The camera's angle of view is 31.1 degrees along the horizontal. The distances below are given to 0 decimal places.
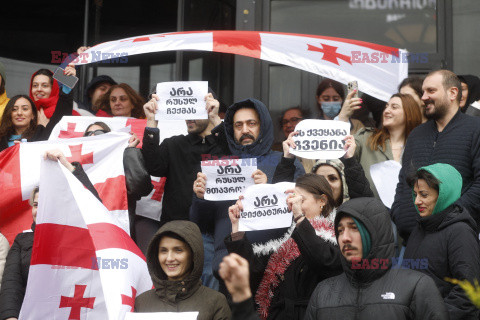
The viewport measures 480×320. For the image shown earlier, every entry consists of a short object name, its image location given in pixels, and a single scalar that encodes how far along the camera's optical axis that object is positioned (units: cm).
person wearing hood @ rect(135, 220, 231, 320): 526
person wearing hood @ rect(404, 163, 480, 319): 491
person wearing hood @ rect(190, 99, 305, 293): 609
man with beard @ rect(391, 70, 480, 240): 588
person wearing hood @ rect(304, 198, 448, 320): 463
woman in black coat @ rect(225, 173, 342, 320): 526
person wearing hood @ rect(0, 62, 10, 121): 828
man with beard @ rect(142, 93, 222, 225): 664
